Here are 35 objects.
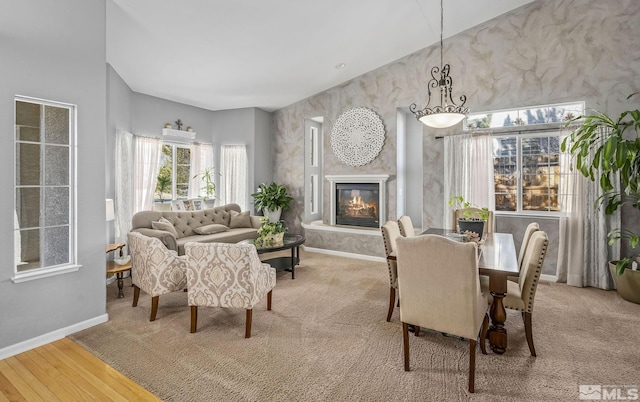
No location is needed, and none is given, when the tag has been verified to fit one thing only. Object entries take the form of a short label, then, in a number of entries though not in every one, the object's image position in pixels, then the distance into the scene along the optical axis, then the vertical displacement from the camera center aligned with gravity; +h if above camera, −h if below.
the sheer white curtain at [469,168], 4.91 +0.48
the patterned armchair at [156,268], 3.10 -0.68
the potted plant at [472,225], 3.23 -0.26
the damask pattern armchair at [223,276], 2.79 -0.68
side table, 3.68 -0.82
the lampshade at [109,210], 3.65 -0.14
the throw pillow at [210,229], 5.36 -0.52
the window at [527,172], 4.63 +0.41
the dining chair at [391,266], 3.13 -0.66
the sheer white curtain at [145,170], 5.68 +0.50
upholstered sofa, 4.63 -0.45
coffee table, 4.35 -0.70
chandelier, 3.15 +0.82
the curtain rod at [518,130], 4.40 +1.01
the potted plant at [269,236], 4.41 -0.52
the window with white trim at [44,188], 2.62 +0.08
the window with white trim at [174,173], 6.28 +0.50
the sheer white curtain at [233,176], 6.93 +0.48
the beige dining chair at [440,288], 2.09 -0.60
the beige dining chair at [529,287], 2.40 -0.67
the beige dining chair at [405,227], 3.69 -0.32
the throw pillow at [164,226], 4.77 -0.42
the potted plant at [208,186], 6.80 +0.26
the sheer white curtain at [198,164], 6.77 +0.73
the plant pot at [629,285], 3.66 -0.99
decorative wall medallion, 5.86 +1.17
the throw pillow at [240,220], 6.05 -0.41
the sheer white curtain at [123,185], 4.90 +0.20
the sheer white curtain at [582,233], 4.19 -0.45
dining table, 2.35 -0.56
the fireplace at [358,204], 5.95 -0.10
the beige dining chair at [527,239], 3.00 -0.38
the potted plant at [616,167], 3.52 +0.38
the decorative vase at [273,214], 6.68 -0.32
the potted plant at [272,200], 6.64 -0.03
